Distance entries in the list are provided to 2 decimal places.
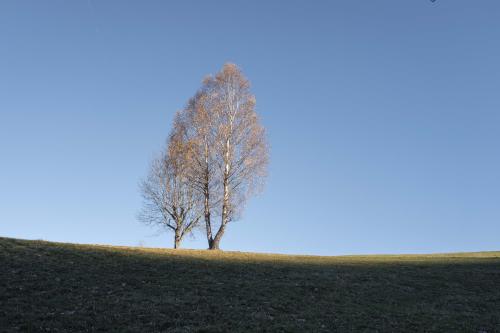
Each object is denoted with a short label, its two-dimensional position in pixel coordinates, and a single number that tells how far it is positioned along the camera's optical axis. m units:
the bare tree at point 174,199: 48.84
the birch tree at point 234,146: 43.47
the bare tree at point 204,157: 44.34
